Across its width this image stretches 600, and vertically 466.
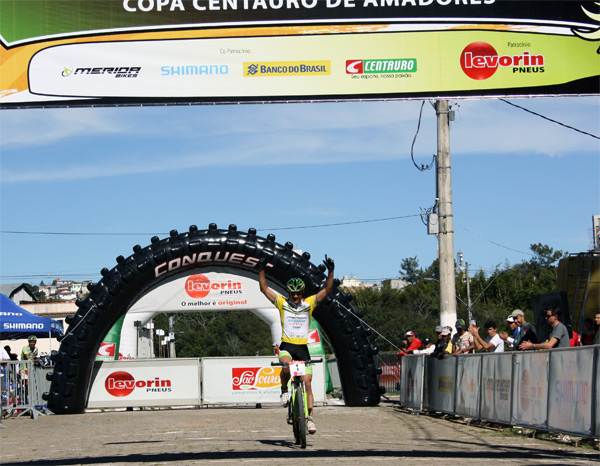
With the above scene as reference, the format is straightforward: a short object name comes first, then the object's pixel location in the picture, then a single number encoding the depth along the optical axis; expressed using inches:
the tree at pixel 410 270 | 5738.2
